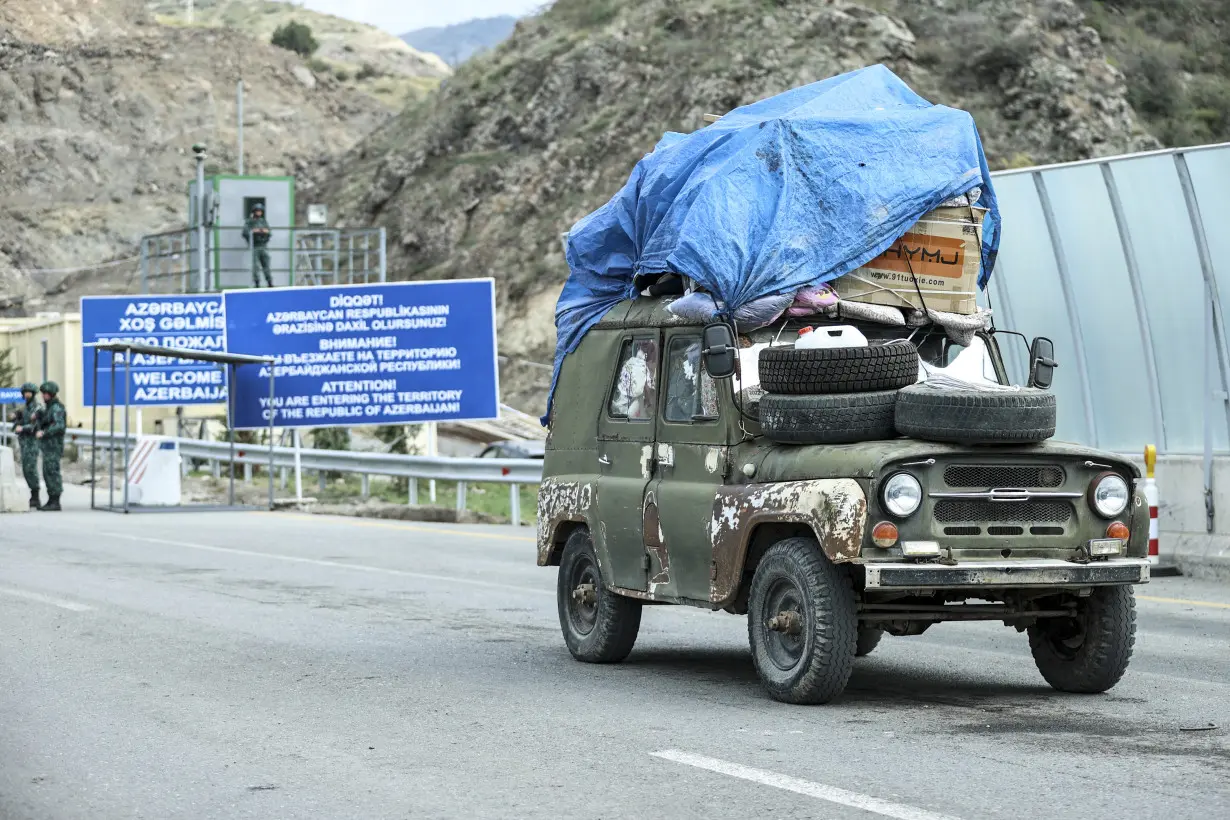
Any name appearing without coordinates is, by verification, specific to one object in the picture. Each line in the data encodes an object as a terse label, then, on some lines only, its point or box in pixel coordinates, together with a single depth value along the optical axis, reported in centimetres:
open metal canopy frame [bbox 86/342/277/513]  2655
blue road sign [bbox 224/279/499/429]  2991
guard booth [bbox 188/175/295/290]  4419
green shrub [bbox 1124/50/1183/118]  4991
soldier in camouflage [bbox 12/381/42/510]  2627
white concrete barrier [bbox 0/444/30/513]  2566
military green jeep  808
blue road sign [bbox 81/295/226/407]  3319
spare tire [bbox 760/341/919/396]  846
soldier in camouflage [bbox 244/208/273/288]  3972
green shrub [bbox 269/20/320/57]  13800
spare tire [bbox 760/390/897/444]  839
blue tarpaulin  925
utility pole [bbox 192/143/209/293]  4178
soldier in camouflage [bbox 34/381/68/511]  2588
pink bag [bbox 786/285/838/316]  919
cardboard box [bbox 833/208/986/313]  941
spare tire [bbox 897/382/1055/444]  809
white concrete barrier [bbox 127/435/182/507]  2700
